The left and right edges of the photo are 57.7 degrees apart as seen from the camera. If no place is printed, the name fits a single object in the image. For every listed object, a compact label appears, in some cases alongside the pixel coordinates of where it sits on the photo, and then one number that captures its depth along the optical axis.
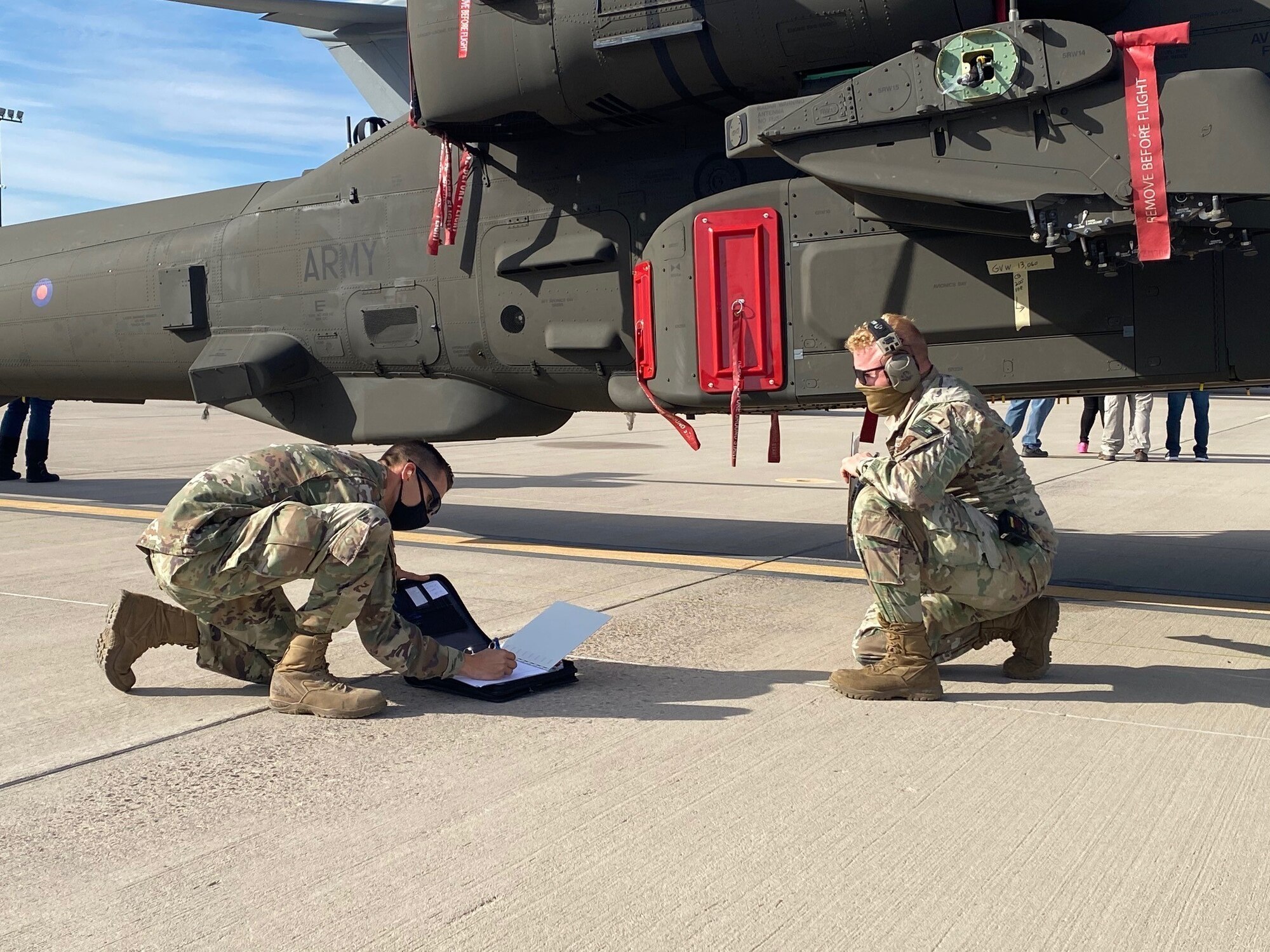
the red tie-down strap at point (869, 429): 5.62
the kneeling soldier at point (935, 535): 3.82
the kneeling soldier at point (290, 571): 3.81
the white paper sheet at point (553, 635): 4.28
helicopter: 4.73
